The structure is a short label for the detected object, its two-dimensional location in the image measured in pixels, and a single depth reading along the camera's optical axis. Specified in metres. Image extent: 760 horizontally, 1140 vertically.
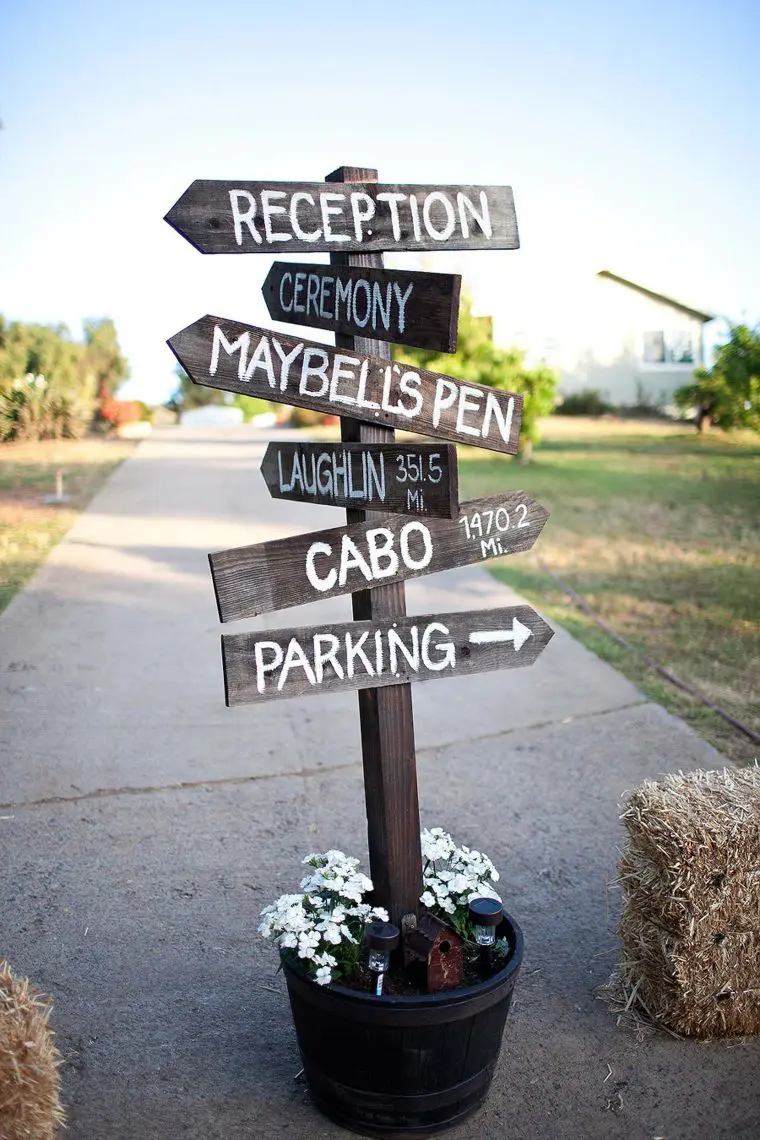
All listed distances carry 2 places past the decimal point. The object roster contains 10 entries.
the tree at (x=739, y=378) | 13.59
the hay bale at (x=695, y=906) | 3.38
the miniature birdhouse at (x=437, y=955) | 2.98
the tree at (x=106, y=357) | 22.98
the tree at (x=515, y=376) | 18.12
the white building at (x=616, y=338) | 32.81
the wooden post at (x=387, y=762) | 3.10
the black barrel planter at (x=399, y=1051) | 2.83
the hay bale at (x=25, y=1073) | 2.48
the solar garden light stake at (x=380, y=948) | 2.96
